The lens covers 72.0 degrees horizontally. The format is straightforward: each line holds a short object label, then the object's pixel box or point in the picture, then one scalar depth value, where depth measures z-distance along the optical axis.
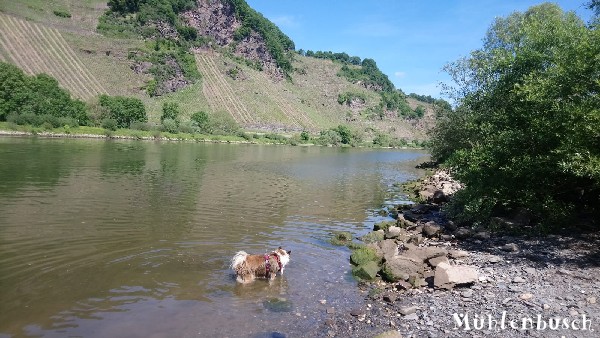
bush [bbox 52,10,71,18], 195.77
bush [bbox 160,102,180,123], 140.65
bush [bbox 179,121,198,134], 131.50
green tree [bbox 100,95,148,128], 120.81
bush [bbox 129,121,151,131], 120.75
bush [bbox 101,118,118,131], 110.19
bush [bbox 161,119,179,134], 126.56
